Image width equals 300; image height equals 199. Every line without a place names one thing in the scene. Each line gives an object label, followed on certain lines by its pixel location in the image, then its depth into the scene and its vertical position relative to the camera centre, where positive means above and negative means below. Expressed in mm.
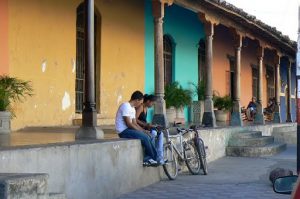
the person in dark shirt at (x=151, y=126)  9820 -75
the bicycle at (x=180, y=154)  10430 -599
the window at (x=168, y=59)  18125 +1921
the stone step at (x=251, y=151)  15188 -769
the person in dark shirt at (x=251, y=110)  22875 +431
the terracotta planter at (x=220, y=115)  19030 +201
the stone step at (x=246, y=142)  15711 -549
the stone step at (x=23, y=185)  4941 -549
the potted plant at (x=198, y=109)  18188 +380
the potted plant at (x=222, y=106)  19047 +492
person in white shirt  9383 -84
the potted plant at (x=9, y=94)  9961 +526
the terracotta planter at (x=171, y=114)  16162 +206
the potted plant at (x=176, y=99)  16734 +634
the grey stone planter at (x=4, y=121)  9883 +21
